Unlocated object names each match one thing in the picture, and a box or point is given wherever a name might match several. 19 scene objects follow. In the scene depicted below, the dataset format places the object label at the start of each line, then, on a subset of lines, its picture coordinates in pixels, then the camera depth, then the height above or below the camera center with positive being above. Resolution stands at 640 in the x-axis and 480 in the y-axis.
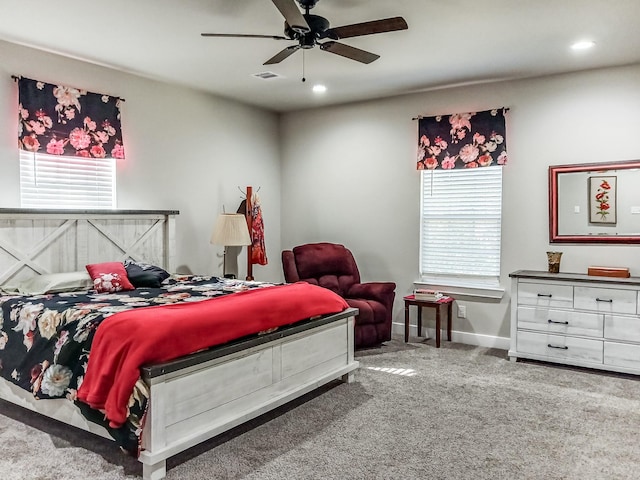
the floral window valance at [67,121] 3.98 +0.86
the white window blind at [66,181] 4.09 +0.37
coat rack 5.75 +0.06
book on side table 5.05 -0.71
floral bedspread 2.62 -0.67
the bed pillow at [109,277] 3.86 -0.41
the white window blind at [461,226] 5.13 -0.01
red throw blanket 2.46 -0.59
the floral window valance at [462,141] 4.98 +0.86
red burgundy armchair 4.88 -0.61
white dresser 4.05 -0.80
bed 2.53 -0.80
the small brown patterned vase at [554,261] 4.59 -0.33
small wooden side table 4.98 -0.84
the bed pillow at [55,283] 3.69 -0.44
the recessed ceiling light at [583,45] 3.83 +1.39
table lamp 5.19 -0.07
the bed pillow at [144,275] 4.15 -0.42
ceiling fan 2.71 +1.13
